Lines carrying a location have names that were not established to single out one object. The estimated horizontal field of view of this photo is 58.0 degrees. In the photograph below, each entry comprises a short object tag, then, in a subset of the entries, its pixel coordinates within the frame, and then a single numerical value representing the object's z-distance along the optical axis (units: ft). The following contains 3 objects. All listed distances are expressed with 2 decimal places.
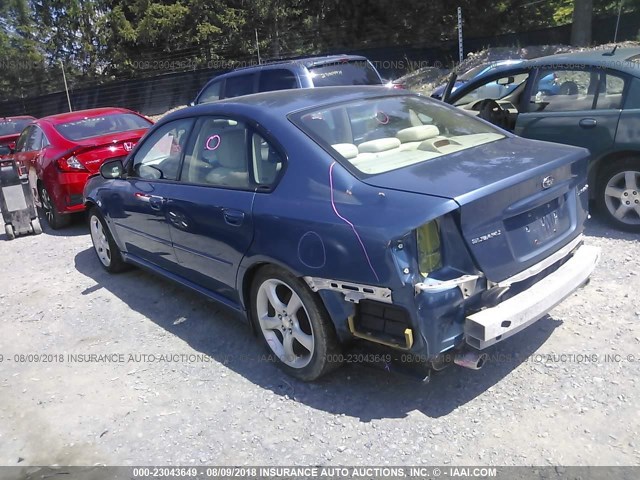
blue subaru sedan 9.35
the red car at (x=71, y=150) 24.52
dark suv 27.53
